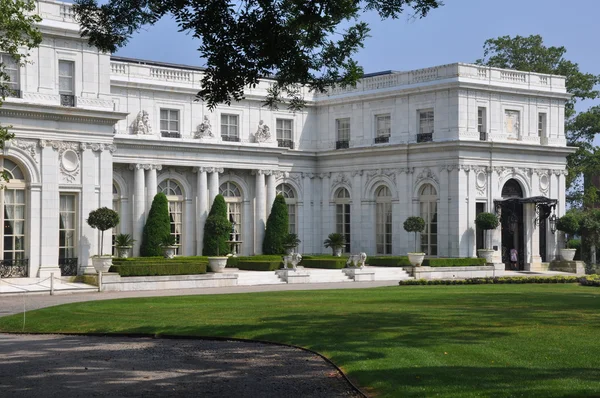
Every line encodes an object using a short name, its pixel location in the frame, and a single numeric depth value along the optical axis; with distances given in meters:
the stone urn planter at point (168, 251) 47.06
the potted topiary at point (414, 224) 50.31
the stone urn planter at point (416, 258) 47.25
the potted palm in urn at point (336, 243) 52.33
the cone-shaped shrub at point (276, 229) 52.91
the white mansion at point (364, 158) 50.41
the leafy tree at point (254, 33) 15.34
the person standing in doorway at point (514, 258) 52.78
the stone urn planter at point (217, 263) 41.84
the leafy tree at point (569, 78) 64.56
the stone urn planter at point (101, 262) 36.81
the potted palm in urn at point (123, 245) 42.97
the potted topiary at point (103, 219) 37.75
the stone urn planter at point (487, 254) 50.28
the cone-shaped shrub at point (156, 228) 48.50
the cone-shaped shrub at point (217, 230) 49.97
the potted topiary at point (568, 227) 52.78
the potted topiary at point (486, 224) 50.06
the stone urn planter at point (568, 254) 53.50
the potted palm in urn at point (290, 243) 50.38
